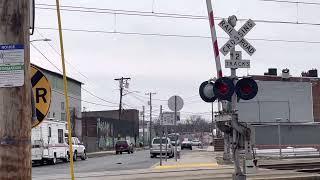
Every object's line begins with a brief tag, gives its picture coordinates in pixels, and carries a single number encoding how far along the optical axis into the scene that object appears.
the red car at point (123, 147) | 67.19
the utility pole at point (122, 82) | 95.75
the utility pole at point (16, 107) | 4.84
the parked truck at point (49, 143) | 38.44
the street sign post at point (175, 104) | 31.53
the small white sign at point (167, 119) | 31.94
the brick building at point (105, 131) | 84.95
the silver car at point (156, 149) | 48.09
